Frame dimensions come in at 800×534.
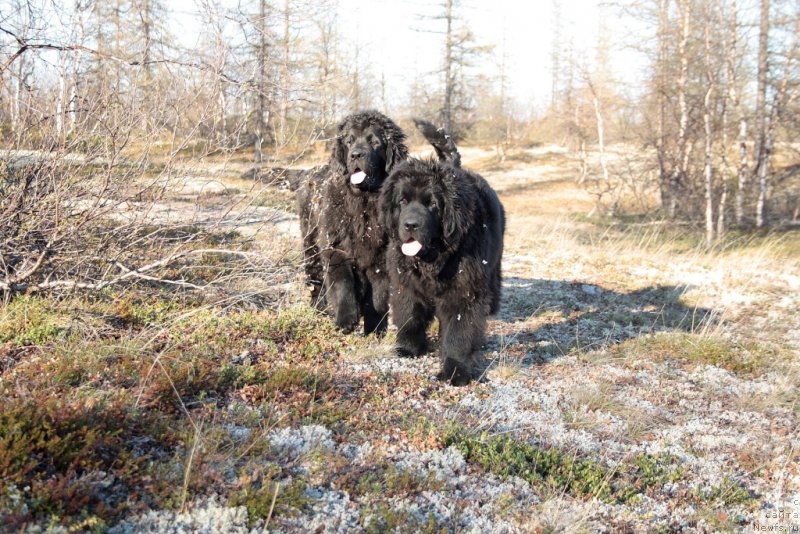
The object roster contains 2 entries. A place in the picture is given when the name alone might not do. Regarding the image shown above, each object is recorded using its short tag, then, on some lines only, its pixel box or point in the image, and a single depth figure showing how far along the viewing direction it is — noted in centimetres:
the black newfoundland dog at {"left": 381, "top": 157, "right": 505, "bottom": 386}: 466
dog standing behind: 546
